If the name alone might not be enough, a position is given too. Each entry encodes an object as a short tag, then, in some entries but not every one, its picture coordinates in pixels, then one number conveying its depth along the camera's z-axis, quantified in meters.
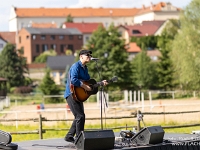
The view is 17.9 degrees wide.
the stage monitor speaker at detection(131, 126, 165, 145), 10.93
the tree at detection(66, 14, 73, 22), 174.12
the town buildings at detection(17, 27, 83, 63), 136.50
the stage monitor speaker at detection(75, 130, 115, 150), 10.06
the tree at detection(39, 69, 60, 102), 57.74
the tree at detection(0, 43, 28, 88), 80.38
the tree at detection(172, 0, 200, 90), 48.91
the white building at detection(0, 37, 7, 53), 132.50
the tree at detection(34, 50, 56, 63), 123.88
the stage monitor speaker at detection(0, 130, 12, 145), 9.95
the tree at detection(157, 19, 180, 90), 58.25
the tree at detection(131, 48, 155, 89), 63.91
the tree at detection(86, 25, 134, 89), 56.34
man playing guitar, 11.19
